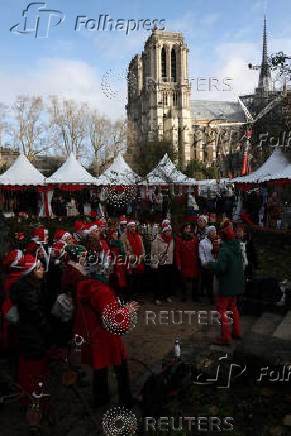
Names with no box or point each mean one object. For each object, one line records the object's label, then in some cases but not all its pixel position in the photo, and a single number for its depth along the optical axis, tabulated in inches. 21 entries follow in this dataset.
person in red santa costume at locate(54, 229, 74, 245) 252.4
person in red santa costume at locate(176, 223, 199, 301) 295.1
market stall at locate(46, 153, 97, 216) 712.4
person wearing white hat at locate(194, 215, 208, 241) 317.1
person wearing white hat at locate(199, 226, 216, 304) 277.3
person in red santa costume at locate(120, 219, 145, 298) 293.8
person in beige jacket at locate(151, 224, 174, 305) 293.1
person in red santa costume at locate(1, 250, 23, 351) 157.6
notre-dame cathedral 3036.4
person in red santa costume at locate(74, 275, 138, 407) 137.0
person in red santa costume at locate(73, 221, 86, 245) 279.2
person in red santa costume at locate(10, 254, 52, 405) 135.9
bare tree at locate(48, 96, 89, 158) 1501.0
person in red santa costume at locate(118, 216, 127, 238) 318.3
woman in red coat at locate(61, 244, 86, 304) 162.1
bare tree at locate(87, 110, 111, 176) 1581.0
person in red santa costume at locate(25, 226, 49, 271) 227.0
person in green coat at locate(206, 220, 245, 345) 199.0
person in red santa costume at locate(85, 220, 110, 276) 163.9
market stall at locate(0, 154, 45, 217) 713.0
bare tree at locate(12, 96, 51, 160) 1451.8
